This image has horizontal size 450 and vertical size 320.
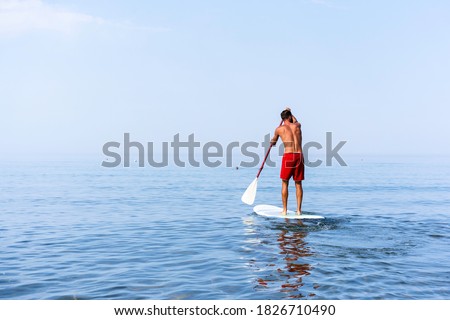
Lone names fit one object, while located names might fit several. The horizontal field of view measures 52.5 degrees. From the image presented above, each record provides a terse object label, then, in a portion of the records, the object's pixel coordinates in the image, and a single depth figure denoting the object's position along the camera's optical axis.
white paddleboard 12.02
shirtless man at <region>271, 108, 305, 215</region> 11.78
